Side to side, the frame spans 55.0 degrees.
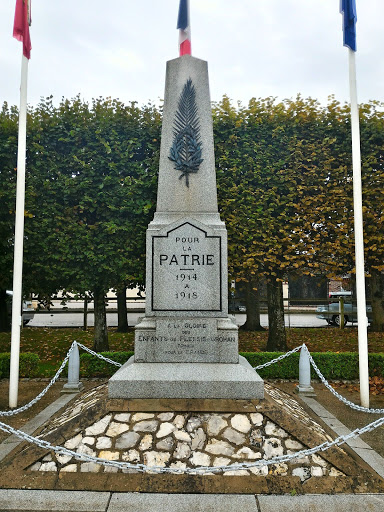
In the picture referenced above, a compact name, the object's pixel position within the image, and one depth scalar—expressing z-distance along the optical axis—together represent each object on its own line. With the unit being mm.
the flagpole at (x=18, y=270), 7453
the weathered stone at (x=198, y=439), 4420
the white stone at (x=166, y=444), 4393
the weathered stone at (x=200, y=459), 4246
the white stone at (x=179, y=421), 4648
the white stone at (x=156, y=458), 4246
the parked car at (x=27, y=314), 22422
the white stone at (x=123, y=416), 4762
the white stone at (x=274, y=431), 4611
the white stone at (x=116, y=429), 4574
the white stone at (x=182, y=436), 4477
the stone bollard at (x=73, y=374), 8172
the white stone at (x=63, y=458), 4328
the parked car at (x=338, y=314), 21156
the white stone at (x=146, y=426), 4596
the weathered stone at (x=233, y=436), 4480
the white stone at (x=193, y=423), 4617
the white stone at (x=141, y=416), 4746
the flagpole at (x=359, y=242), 7438
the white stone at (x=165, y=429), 4520
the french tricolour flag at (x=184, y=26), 6957
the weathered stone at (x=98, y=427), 4605
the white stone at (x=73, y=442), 4482
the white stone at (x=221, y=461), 4230
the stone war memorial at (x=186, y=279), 5047
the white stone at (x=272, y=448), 4371
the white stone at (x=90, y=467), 4229
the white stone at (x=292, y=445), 4480
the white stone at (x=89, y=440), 4496
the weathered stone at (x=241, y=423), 4629
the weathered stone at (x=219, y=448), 4359
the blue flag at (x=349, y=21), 7481
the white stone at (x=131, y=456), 4285
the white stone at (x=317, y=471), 4227
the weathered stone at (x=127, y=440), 4426
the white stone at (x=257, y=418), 4717
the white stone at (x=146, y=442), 4400
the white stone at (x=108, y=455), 4309
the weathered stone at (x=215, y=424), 4586
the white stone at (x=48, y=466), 4266
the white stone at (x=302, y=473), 4168
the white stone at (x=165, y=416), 4739
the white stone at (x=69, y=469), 4212
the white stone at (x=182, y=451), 4320
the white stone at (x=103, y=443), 4434
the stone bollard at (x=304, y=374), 8000
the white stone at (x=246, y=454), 4320
